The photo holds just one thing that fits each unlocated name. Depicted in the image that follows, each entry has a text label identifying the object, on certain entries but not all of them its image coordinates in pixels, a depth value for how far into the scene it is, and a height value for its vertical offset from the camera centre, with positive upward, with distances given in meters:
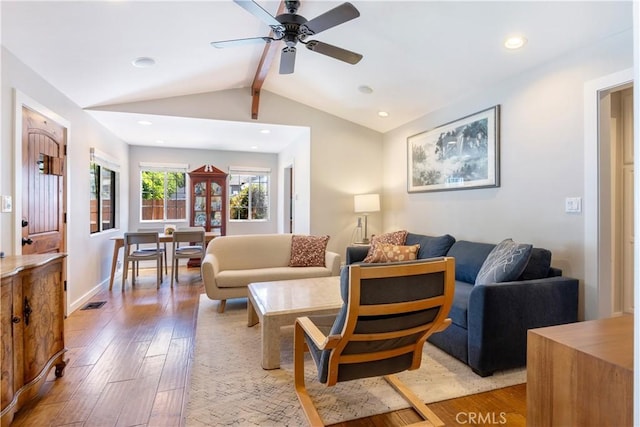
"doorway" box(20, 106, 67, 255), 2.67 +0.27
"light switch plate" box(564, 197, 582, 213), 2.47 +0.05
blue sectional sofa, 2.08 -0.70
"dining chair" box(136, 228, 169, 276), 5.22 -0.77
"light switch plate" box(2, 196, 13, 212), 2.33 +0.07
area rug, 1.74 -1.09
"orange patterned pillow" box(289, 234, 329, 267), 3.93 -0.48
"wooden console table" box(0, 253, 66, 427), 1.56 -0.63
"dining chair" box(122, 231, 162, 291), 4.53 -0.60
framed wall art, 3.22 +0.65
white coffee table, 2.22 -0.68
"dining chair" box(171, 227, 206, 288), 4.80 -0.43
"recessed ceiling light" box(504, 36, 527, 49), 2.49 +1.34
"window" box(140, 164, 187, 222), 6.37 +0.40
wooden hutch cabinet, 6.28 +0.28
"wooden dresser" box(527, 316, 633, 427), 0.87 -0.49
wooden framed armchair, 1.42 -0.52
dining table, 4.43 -0.43
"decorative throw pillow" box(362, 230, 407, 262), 3.88 -0.34
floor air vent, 3.60 -1.07
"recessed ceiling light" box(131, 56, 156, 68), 3.00 +1.44
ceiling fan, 2.04 +1.27
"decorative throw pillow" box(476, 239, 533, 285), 2.27 -0.38
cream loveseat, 3.38 -0.62
